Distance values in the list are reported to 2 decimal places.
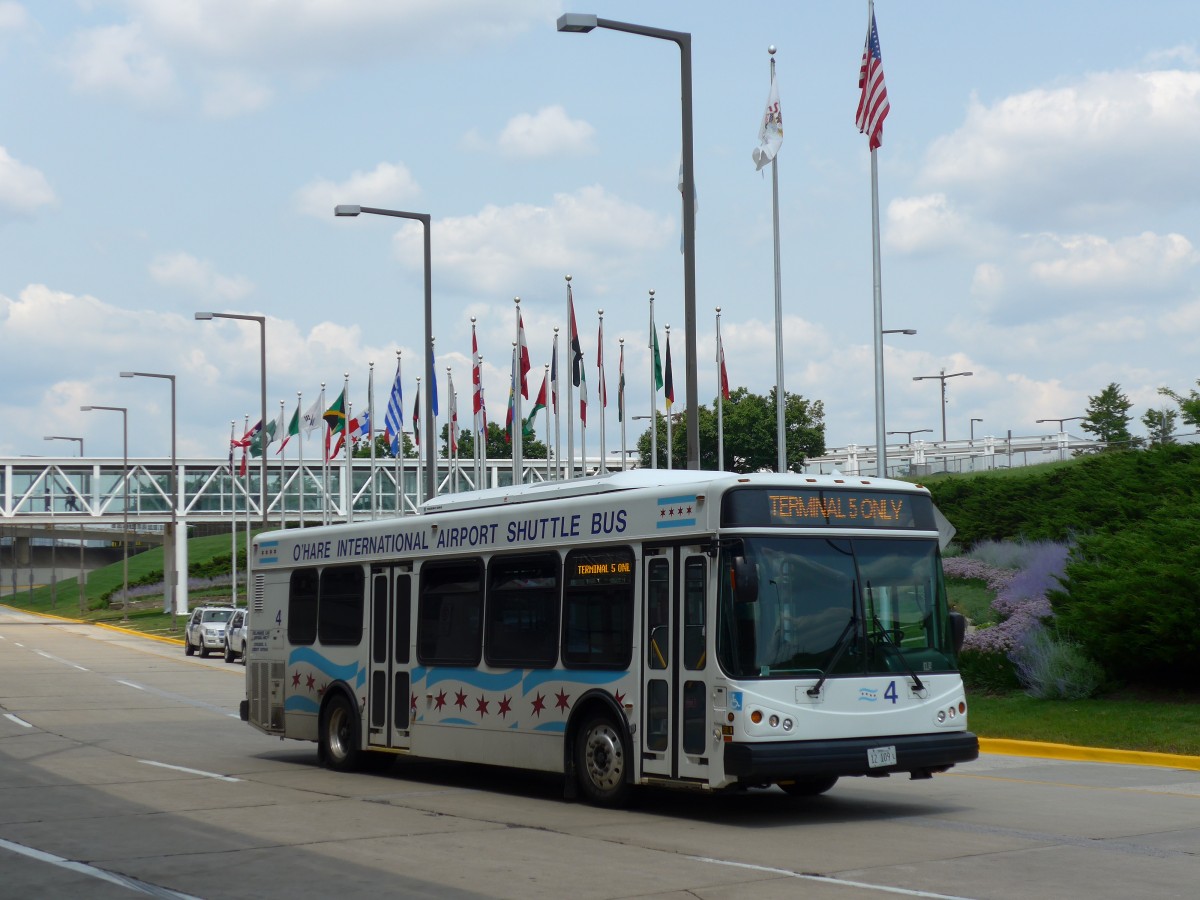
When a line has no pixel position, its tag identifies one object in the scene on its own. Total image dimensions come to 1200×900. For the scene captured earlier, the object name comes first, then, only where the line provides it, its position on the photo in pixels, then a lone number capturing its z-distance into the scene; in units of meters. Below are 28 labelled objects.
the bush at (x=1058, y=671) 20.84
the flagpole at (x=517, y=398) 43.86
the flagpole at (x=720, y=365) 43.25
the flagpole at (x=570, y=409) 43.19
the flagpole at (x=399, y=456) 47.75
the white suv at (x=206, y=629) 50.62
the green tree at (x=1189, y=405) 41.06
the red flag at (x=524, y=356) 44.31
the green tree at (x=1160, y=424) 42.44
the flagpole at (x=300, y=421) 56.76
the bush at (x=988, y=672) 22.78
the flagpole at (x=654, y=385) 44.16
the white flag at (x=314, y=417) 53.84
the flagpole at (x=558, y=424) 48.42
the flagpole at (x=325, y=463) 53.72
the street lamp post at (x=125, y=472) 73.25
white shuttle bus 12.38
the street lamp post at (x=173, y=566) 79.09
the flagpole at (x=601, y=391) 46.62
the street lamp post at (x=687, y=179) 20.06
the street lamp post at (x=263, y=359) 45.17
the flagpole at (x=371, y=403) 51.38
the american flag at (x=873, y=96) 27.55
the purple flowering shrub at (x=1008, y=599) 23.02
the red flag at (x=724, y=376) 43.97
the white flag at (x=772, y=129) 30.12
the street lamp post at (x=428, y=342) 29.70
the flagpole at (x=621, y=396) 50.66
